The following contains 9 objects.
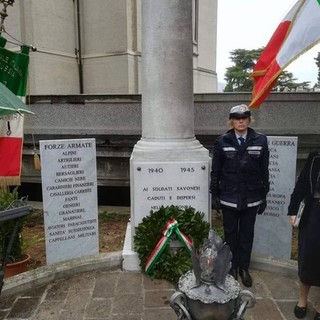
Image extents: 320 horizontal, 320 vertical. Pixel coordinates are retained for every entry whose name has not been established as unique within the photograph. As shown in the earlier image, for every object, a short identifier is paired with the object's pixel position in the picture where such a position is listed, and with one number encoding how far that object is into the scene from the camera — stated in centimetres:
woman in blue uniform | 330
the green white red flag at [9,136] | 445
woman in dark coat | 275
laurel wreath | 361
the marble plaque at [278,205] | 391
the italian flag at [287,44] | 287
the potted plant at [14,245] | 380
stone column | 374
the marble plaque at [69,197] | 383
